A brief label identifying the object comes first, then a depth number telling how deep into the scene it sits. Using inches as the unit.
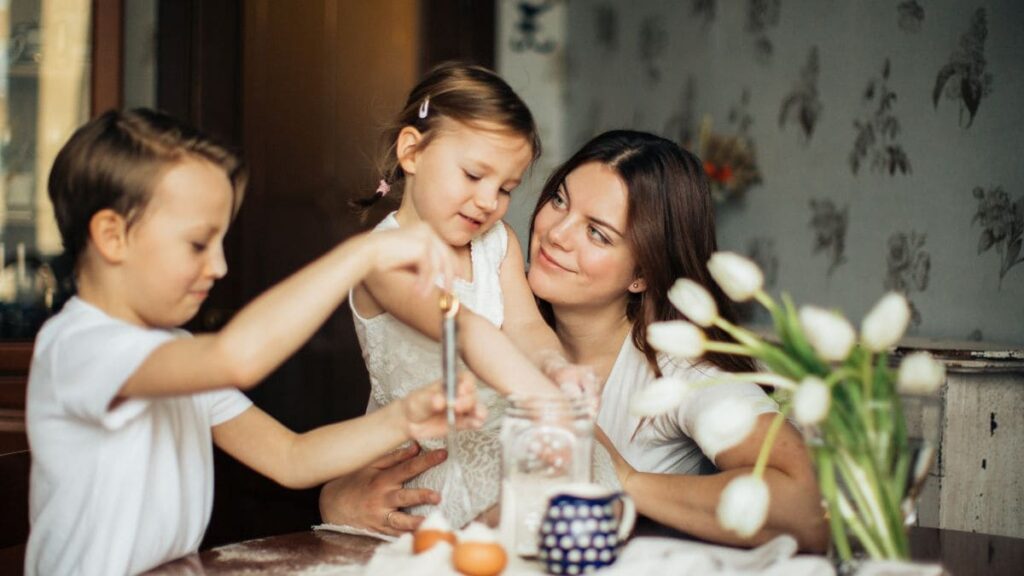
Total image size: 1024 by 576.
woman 75.3
